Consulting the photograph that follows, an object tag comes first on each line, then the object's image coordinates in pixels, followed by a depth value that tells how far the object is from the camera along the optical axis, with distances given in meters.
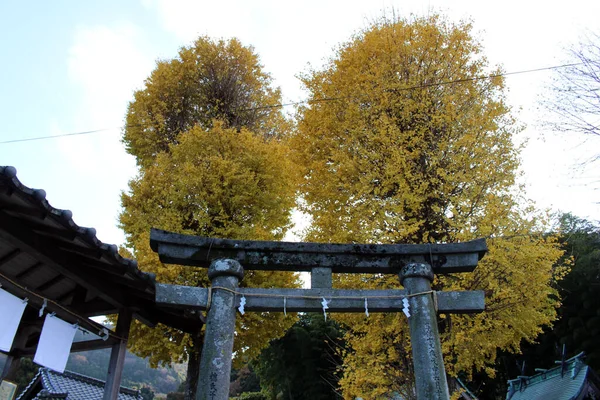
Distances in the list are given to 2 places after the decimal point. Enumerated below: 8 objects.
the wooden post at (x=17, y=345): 5.93
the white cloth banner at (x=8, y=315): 4.33
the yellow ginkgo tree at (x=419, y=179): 7.60
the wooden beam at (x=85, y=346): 5.90
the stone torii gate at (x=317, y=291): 4.24
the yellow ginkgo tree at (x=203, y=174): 10.50
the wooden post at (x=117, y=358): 5.64
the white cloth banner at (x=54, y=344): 4.86
